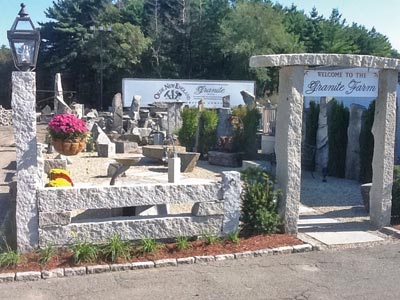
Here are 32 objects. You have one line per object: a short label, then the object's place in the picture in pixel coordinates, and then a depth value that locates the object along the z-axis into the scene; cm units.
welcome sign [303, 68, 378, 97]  775
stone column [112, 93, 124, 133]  2248
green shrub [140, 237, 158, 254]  627
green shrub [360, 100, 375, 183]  1212
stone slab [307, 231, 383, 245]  724
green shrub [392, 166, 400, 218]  816
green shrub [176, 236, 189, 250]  644
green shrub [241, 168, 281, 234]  708
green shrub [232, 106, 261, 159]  1530
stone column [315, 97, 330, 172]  1315
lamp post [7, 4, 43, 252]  602
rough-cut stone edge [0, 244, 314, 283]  557
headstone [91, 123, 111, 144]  1677
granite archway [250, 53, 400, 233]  710
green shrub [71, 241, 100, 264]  592
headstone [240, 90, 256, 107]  1767
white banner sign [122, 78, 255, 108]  2738
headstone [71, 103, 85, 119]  2429
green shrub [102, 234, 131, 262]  605
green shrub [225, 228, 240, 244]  680
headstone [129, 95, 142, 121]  2455
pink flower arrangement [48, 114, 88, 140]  781
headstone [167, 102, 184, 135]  2041
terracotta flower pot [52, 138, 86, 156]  786
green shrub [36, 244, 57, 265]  590
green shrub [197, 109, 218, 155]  1658
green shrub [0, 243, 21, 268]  575
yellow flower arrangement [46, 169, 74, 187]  702
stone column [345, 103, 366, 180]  1257
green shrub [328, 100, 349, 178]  1323
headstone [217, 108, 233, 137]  1623
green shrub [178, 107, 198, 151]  1678
